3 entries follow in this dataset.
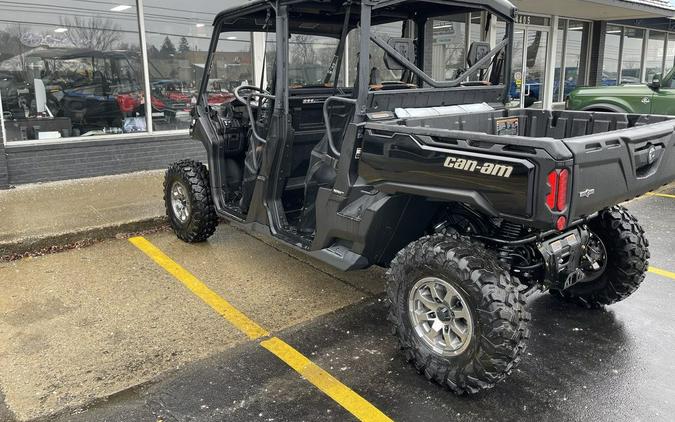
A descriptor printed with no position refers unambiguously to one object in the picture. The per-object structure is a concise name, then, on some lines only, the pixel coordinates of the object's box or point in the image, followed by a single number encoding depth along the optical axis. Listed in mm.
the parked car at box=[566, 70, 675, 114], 9422
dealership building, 7523
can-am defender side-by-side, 2805
